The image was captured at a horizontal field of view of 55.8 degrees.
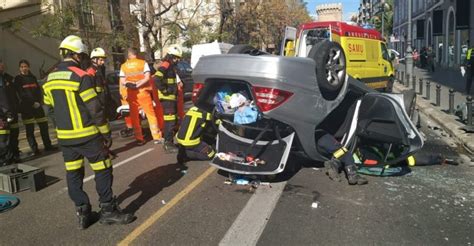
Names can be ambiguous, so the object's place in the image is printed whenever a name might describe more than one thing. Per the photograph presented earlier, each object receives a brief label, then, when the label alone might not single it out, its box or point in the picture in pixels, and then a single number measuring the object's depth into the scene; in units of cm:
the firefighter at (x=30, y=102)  810
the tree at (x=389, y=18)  7806
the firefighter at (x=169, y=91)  799
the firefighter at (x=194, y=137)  678
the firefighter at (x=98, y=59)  797
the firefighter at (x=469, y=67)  1423
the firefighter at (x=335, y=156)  584
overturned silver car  505
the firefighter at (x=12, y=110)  747
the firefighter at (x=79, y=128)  425
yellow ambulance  1270
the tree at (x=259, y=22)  3356
